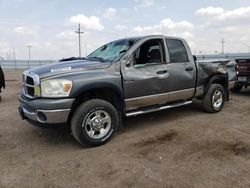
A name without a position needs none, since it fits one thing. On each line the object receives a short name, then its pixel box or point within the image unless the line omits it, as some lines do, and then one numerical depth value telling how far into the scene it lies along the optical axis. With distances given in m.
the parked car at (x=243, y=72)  6.50
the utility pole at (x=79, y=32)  39.63
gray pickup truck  3.11
